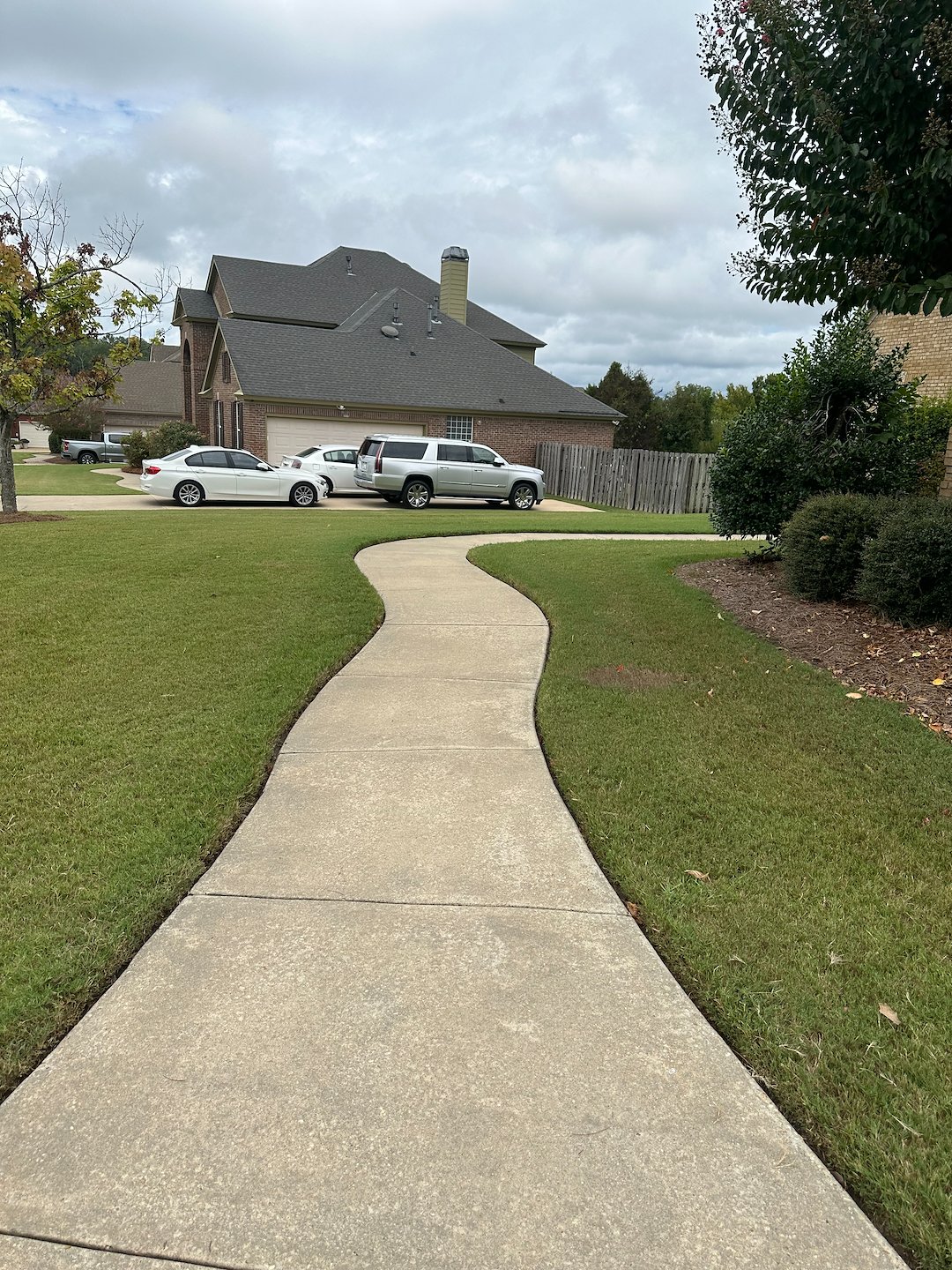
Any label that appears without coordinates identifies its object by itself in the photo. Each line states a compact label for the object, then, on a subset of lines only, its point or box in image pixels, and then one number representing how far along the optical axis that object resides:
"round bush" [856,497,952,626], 6.42
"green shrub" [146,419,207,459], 31.33
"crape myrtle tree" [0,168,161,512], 14.52
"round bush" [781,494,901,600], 7.54
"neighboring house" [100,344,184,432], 58.66
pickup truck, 45.84
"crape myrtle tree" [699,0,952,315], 4.91
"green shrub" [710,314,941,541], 9.41
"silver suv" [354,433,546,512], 20.64
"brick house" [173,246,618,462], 27.86
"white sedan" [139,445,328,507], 20.69
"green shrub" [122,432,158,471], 33.97
